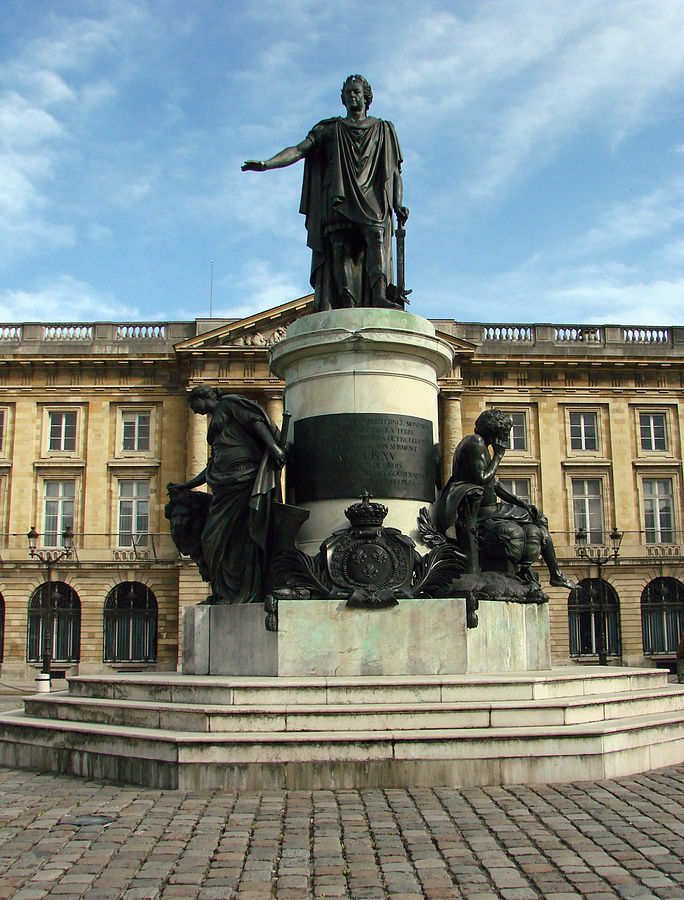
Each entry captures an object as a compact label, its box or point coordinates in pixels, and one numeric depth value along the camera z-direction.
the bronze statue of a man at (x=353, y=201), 10.62
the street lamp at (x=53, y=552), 40.78
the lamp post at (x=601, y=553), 30.72
